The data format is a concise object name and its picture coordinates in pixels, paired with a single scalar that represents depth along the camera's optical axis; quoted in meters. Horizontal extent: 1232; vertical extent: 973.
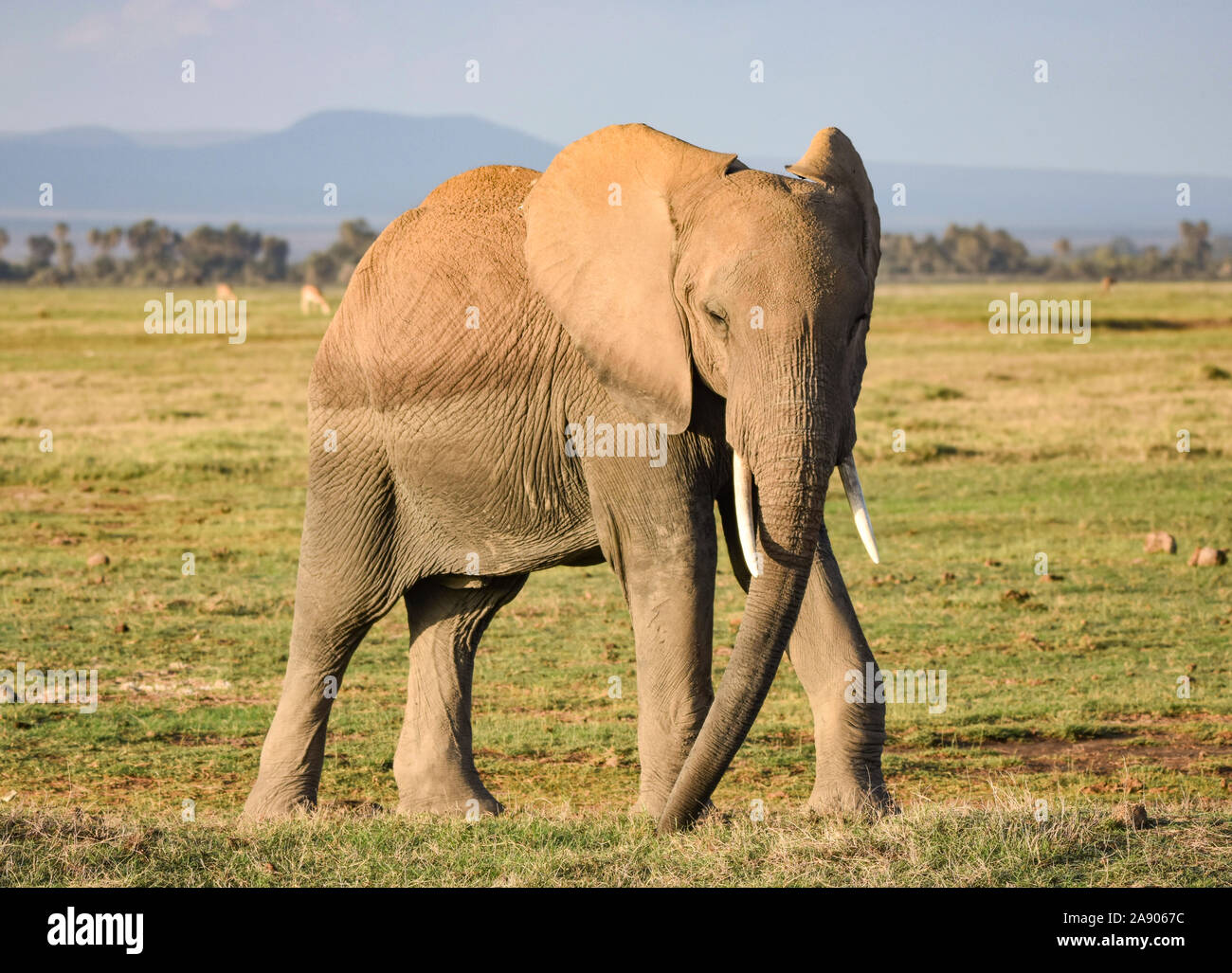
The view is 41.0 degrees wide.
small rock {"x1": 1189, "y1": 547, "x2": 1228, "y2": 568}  13.16
